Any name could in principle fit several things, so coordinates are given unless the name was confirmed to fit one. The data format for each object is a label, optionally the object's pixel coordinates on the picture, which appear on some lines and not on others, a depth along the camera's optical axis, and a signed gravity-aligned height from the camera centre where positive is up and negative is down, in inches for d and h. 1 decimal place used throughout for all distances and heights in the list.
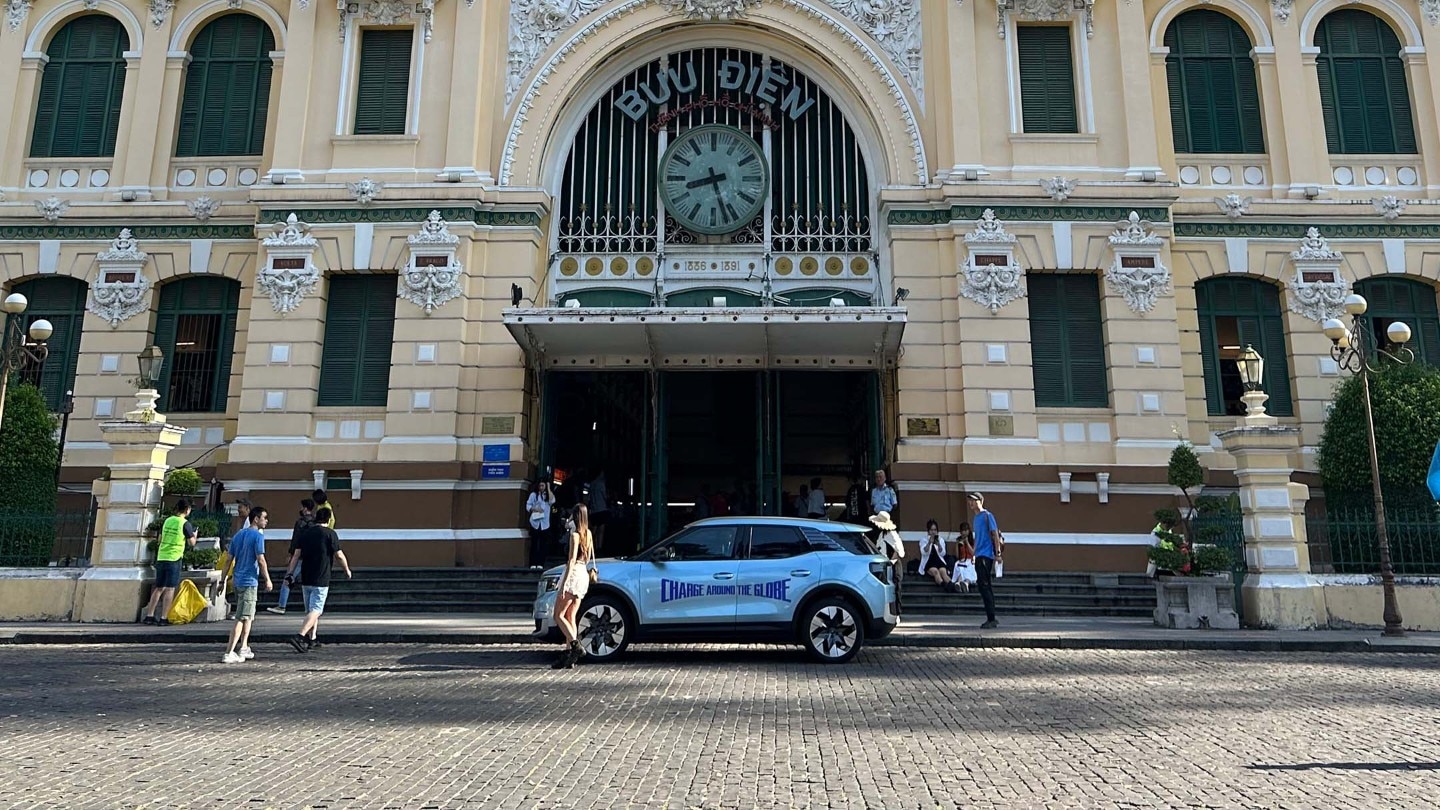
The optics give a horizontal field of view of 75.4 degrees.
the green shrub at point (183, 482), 648.4 +57.4
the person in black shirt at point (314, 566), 497.4 +0.3
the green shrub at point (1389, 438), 693.3 +102.0
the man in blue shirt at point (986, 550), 576.7 +13.0
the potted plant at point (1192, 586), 597.6 -8.5
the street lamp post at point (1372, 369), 562.5 +132.9
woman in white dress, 445.1 -12.6
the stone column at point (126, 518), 615.5 +31.2
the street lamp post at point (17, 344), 608.1 +148.1
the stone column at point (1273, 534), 592.1 +25.2
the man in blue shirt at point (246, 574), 476.7 -4.2
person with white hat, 629.3 +20.5
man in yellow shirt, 605.3 +0.9
